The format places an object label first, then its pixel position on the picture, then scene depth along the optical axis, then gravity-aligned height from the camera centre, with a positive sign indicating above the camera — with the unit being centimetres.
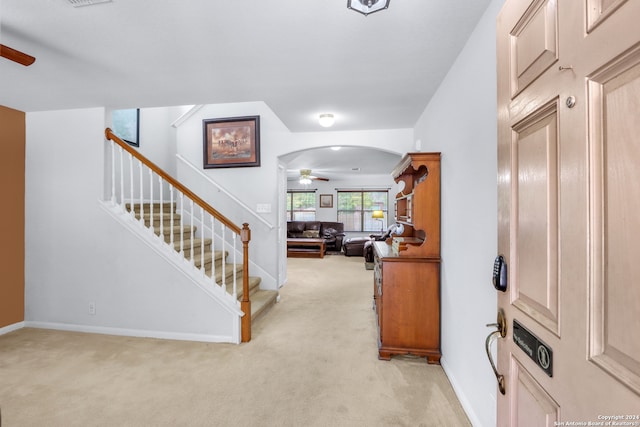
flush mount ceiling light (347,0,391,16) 143 +105
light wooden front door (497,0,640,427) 49 +1
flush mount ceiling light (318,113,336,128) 323 +108
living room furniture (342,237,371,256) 754 -86
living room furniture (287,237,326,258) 755 -91
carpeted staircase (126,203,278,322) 326 -55
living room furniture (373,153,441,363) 240 -59
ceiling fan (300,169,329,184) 731 +105
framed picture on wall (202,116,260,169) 418 +106
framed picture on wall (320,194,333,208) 966 +46
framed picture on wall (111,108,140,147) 400 +128
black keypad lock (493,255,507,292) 90 -19
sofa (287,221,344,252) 824 -51
